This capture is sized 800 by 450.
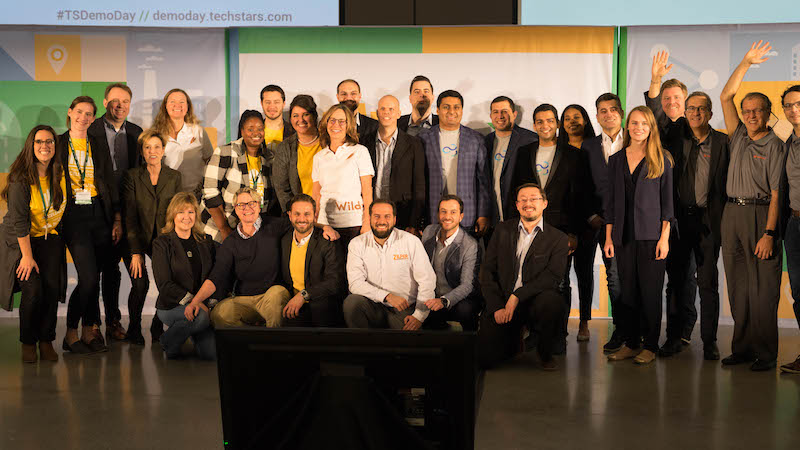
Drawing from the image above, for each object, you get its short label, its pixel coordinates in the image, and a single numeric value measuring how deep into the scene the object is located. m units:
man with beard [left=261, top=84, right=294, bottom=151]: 5.23
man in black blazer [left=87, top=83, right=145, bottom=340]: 5.25
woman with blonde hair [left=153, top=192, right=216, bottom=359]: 4.77
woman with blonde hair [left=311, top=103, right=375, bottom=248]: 4.82
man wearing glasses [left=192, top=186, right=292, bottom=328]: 4.74
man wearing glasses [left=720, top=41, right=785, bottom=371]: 4.36
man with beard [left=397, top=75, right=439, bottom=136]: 5.34
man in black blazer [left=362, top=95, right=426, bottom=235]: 4.93
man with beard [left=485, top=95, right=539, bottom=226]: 5.08
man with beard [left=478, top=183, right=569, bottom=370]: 4.46
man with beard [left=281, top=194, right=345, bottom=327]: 4.64
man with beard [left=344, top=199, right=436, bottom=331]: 4.53
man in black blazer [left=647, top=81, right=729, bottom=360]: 4.73
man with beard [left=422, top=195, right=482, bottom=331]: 4.60
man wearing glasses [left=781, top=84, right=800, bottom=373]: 4.15
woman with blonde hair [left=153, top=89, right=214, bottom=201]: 5.30
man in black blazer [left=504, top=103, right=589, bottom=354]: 4.91
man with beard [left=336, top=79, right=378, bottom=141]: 5.31
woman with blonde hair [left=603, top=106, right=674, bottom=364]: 4.52
